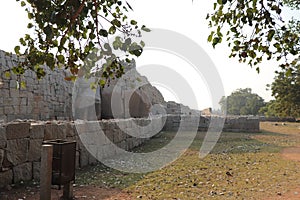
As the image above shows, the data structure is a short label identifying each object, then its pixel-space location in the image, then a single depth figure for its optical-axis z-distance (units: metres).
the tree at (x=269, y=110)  28.93
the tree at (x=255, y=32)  2.98
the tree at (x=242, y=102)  61.22
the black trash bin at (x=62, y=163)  4.91
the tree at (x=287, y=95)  26.00
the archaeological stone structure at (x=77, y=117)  5.90
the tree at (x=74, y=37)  2.61
